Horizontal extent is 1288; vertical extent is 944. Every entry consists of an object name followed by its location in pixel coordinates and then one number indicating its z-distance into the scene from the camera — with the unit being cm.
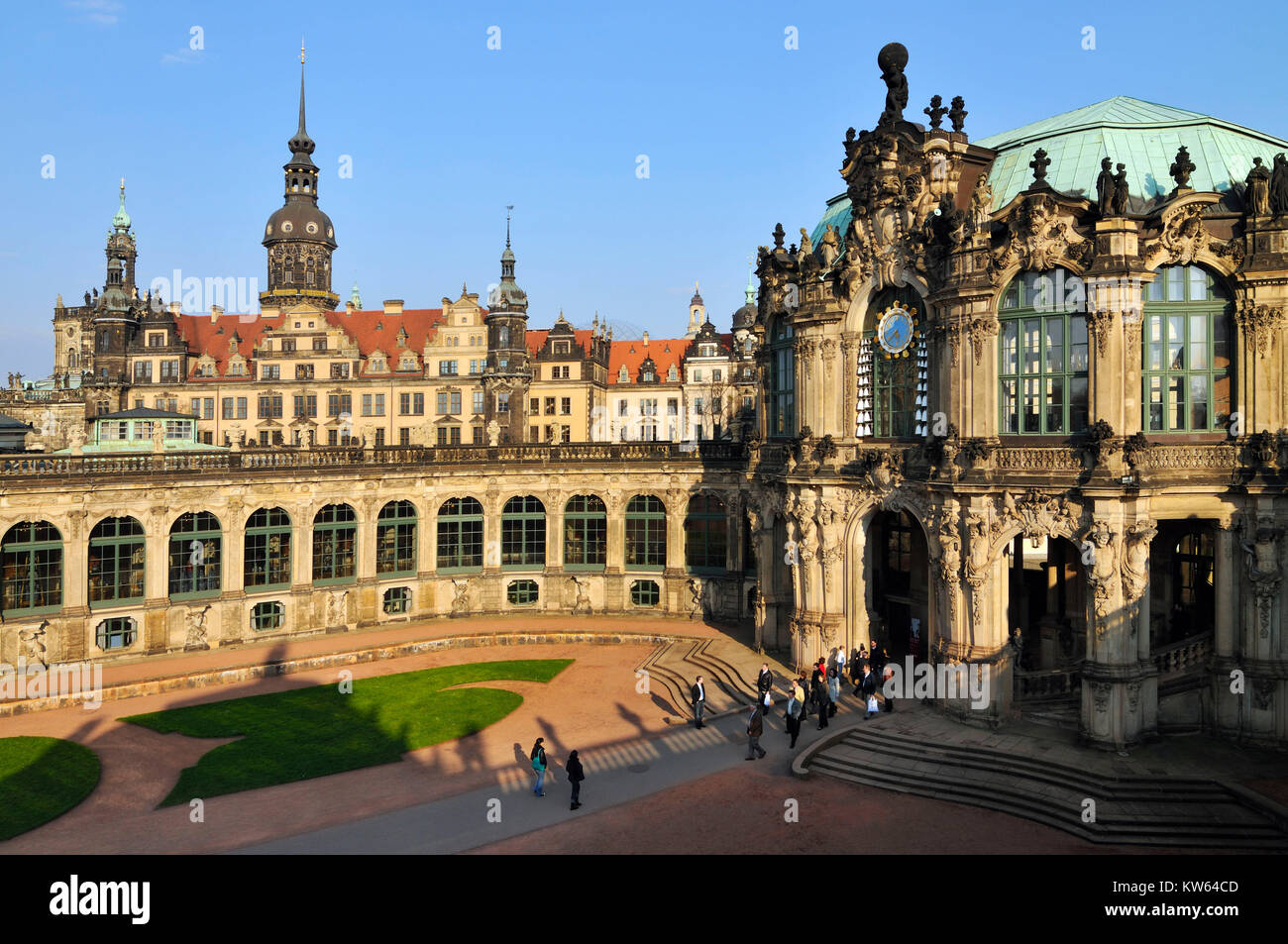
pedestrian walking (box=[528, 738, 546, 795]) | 2583
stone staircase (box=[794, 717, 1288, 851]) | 2220
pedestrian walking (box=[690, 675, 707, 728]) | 3200
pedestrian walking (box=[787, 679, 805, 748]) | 2916
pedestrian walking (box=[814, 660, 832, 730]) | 3036
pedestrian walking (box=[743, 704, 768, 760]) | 2836
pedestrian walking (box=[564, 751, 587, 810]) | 2492
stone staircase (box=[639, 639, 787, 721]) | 3506
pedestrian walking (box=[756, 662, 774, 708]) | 3203
